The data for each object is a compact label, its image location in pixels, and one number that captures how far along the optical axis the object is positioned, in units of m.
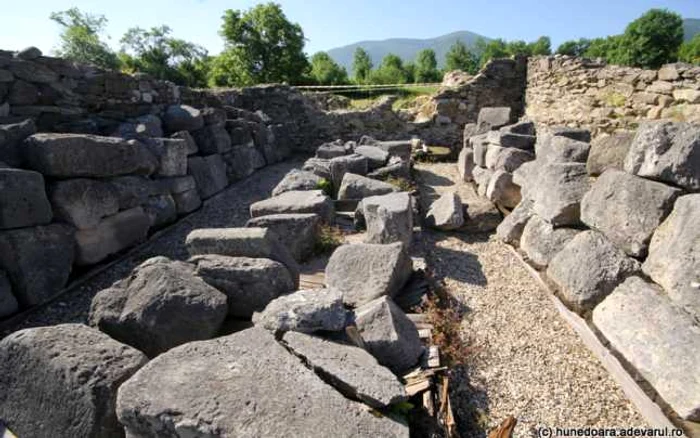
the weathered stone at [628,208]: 3.35
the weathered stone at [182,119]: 7.68
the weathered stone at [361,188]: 6.53
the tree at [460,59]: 59.69
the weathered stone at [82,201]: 4.69
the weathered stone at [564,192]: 4.46
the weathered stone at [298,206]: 5.66
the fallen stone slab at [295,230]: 5.11
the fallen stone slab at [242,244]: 3.69
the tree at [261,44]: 37.88
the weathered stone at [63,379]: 2.18
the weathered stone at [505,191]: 6.65
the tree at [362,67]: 45.39
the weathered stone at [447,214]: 6.29
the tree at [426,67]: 46.62
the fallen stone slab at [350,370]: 2.29
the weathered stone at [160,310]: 2.90
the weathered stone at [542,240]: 4.59
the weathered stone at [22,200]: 4.10
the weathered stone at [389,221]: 5.09
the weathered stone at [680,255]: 2.92
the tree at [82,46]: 44.31
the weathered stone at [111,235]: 4.95
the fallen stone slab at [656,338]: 2.68
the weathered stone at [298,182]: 6.81
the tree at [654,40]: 44.06
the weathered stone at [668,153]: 3.18
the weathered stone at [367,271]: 3.84
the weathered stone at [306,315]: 2.78
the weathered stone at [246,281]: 3.33
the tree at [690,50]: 37.33
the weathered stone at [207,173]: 7.58
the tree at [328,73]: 36.65
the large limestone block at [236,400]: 1.94
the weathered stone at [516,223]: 5.63
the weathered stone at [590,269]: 3.62
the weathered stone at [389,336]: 3.04
